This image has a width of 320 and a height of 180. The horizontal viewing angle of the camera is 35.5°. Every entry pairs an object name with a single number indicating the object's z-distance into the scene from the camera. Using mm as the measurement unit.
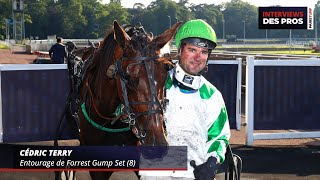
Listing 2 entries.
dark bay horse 3363
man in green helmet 2967
